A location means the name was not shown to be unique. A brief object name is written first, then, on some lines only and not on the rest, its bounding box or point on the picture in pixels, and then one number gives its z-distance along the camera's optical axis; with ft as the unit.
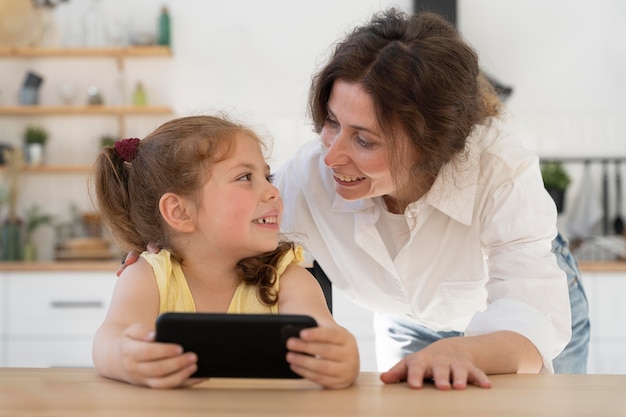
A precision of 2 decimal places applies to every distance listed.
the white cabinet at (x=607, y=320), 13.28
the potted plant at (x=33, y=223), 15.25
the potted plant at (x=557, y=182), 14.80
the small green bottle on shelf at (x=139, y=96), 15.99
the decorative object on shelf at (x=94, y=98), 15.88
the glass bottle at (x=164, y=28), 15.90
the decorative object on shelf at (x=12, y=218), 14.90
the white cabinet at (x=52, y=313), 14.01
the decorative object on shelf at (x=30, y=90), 16.05
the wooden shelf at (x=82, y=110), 15.79
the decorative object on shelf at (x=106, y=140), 15.72
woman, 5.08
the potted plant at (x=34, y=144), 15.89
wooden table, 2.77
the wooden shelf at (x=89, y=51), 15.85
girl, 4.86
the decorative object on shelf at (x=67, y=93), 16.08
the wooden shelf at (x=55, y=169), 15.81
